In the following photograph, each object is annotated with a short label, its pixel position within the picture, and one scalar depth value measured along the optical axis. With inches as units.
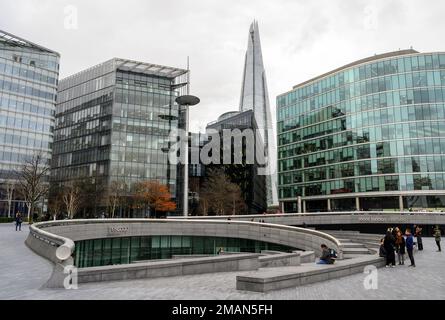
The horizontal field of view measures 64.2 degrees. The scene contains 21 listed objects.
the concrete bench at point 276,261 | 658.8
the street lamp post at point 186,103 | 1787.6
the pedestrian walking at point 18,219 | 1283.3
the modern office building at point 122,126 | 3154.5
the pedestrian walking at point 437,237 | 851.8
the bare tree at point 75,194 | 2357.5
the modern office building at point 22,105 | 3100.6
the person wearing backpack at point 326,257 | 595.8
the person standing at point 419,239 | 885.8
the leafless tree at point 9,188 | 2783.5
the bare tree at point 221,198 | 2736.2
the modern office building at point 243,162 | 3939.5
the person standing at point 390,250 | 633.6
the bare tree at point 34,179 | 1654.9
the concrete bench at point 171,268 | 461.1
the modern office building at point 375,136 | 2536.9
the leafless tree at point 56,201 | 2650.1
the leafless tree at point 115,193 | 2621.6
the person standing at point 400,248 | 655.8
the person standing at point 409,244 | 629.2
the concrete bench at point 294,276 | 414.0
